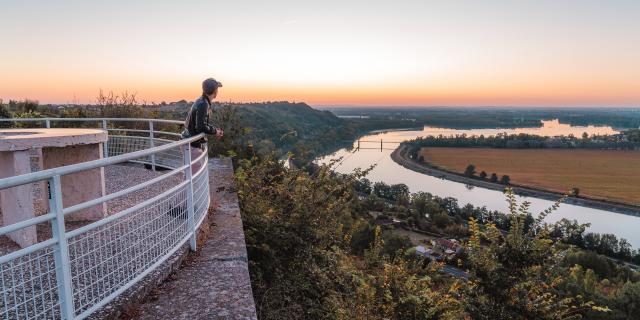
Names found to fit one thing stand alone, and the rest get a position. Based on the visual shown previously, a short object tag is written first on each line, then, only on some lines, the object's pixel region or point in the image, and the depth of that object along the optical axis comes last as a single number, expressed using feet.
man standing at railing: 17.29
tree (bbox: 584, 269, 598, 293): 100.18
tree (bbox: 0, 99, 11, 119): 43.78
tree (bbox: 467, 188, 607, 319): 19.61
